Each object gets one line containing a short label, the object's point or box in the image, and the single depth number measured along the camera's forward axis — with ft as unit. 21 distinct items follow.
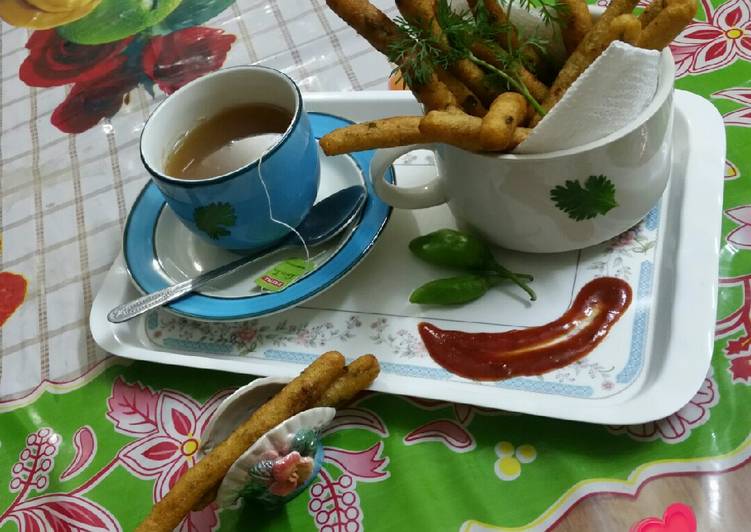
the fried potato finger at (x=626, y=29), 1.67
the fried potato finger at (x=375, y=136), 1.73
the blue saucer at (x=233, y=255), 2.01
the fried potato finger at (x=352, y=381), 1.77
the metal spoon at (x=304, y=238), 2.06
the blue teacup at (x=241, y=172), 1.94
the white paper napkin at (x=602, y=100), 1.58
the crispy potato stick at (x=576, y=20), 1.80
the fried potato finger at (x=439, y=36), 1.81
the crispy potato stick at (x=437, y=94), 1.78
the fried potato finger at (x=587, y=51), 1.73
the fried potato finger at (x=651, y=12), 1.72
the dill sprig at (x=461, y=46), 1.78
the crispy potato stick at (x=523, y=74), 1.82
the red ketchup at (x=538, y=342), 1.80
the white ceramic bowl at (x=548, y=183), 1.71
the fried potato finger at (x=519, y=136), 1.70
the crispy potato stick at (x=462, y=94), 1.83
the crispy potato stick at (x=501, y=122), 1.63
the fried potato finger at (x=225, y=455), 1.63
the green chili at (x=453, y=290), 1.93
